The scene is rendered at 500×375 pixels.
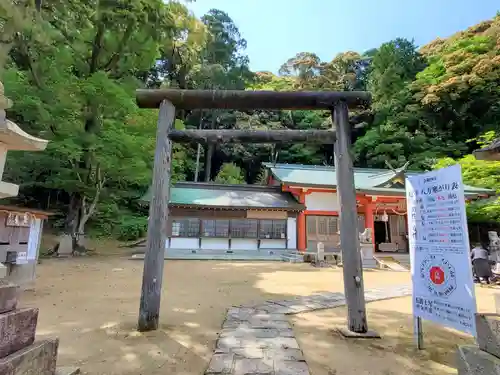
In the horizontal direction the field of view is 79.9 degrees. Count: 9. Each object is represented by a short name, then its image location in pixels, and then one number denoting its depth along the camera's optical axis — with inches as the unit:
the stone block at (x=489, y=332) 82.2
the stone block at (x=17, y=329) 75.4
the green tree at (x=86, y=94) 438.3
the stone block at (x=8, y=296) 78.7
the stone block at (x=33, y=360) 72.9
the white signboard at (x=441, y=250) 119.9
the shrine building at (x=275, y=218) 582.6
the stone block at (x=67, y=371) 95.5
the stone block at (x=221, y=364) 109.8
